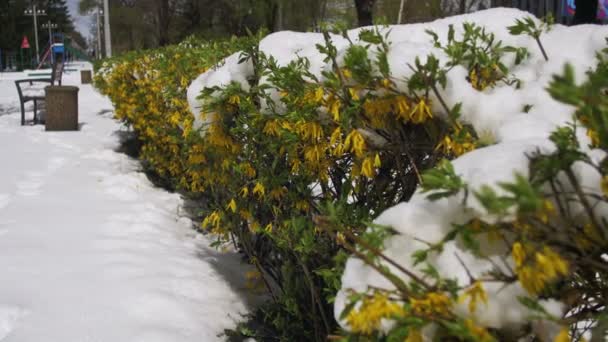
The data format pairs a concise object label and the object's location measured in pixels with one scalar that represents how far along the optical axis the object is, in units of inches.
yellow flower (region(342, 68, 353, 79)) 68.1
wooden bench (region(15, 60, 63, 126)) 436.8
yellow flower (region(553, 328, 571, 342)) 38.5
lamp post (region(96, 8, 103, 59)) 1576.9
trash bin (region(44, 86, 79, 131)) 403.5
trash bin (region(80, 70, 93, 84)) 1011.9
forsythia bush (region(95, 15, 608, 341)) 39.7
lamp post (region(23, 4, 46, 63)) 2410.2
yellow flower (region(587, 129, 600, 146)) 43.3
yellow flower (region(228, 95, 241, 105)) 100.5
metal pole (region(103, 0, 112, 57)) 836.8
